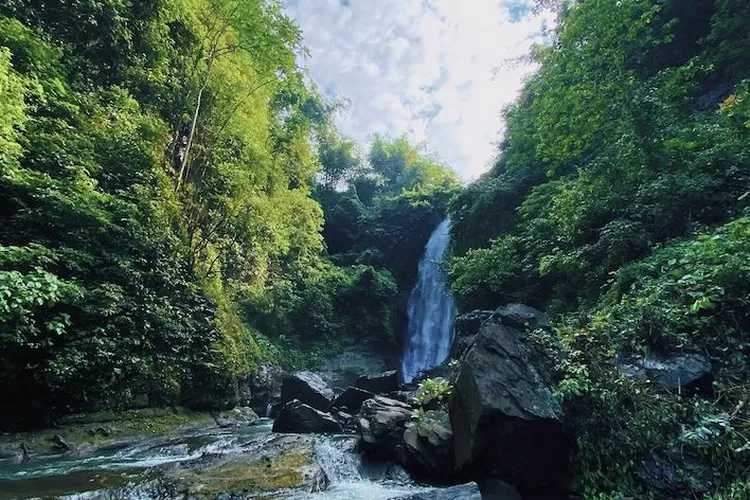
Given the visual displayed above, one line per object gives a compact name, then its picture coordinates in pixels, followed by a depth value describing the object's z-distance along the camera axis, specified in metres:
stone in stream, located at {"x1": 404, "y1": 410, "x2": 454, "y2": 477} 5.64
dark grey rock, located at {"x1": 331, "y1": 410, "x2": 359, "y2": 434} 9.30
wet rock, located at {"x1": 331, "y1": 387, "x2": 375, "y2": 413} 11.06
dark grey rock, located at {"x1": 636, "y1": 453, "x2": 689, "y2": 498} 3.78
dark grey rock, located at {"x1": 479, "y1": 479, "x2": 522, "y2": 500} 4.77
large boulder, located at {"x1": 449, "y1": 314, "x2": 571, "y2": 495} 4.79
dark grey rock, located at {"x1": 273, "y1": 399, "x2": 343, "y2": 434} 9.00
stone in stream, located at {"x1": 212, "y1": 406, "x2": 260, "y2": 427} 10.53
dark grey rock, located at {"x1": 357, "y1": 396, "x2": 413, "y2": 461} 6.62
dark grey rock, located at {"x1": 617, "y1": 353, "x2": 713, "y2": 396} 4.34
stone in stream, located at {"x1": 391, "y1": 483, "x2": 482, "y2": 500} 4.21
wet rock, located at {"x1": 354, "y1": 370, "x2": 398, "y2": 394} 12.38
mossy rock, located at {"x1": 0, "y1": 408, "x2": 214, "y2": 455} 6.56
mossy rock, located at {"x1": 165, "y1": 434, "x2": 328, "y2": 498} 5.05
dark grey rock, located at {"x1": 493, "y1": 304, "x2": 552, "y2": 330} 7.25
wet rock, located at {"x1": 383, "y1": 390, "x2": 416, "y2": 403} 9.46
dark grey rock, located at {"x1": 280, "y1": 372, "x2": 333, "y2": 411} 11.83
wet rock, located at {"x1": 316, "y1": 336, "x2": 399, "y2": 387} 20.09
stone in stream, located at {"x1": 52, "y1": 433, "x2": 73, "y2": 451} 6.74
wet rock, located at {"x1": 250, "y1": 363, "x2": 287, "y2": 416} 13.50
